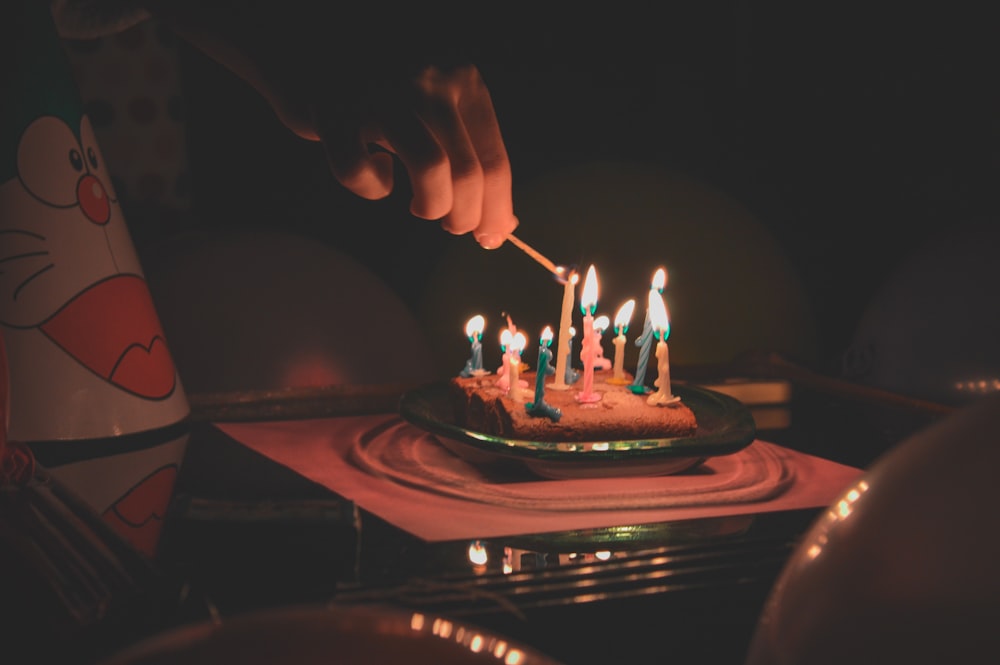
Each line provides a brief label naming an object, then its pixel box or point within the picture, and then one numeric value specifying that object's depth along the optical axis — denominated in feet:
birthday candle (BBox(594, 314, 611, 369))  3.42
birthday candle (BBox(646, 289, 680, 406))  3.01
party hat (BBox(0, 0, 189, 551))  2.64
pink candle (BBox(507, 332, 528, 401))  3.03
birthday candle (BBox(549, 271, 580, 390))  3.27
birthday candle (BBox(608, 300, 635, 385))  3.44
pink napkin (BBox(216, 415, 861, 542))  2.19
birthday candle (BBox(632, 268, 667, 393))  3.35
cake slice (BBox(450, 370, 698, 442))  2.80
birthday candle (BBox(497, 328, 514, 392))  3.19
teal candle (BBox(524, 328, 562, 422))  2.81
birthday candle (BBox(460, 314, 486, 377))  3.54
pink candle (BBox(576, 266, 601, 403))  3.04
